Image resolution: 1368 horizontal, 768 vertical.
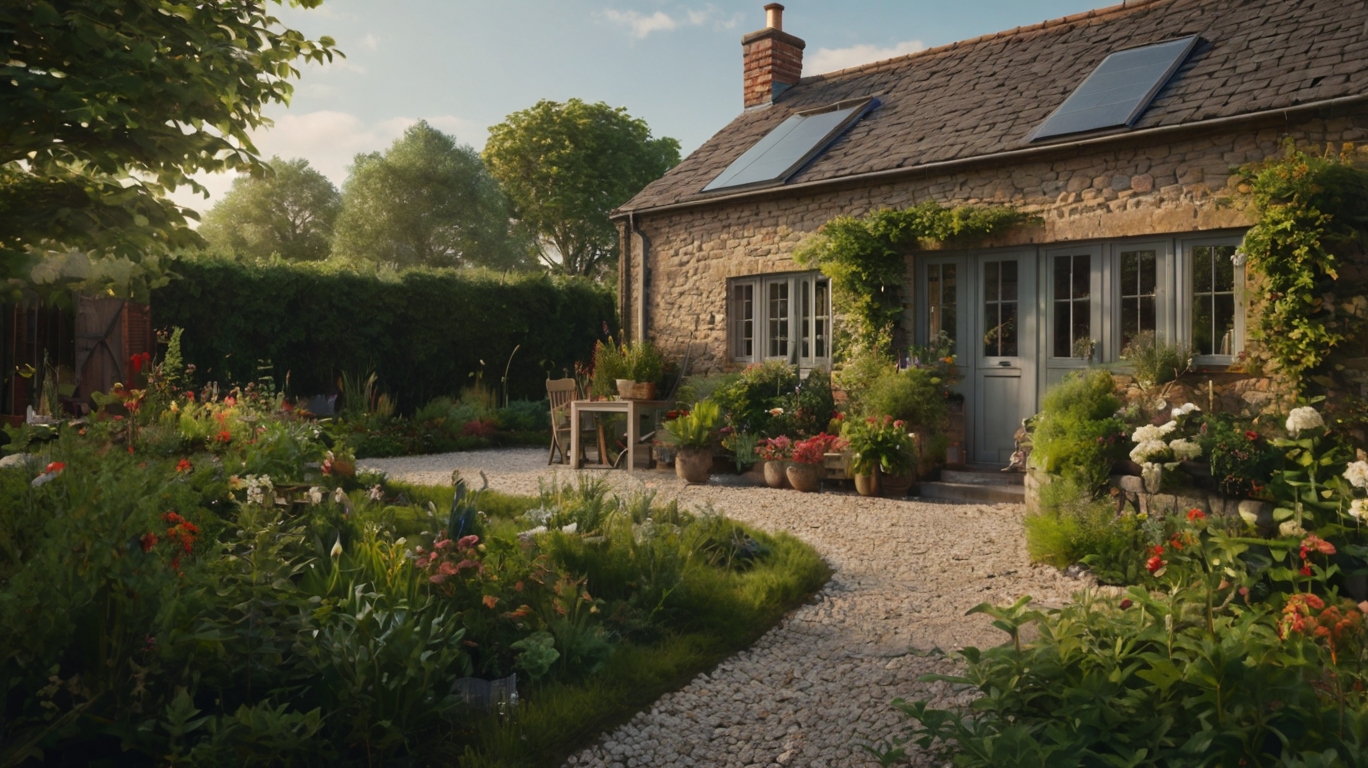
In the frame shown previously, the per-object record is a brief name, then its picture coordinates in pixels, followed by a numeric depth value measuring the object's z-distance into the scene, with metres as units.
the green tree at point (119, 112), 3.57
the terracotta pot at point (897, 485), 8.58
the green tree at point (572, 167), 30.50
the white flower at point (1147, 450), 5.71
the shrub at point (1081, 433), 6.20
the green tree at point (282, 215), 32.34
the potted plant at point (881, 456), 8.52
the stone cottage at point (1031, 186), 8.12
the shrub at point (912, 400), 8.98
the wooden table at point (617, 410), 10.51
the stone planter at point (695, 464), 9.60
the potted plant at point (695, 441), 9.60
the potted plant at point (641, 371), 11.36
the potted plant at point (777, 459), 9.09
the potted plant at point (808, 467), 8.87
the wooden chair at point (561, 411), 11.31
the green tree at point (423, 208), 31.20
